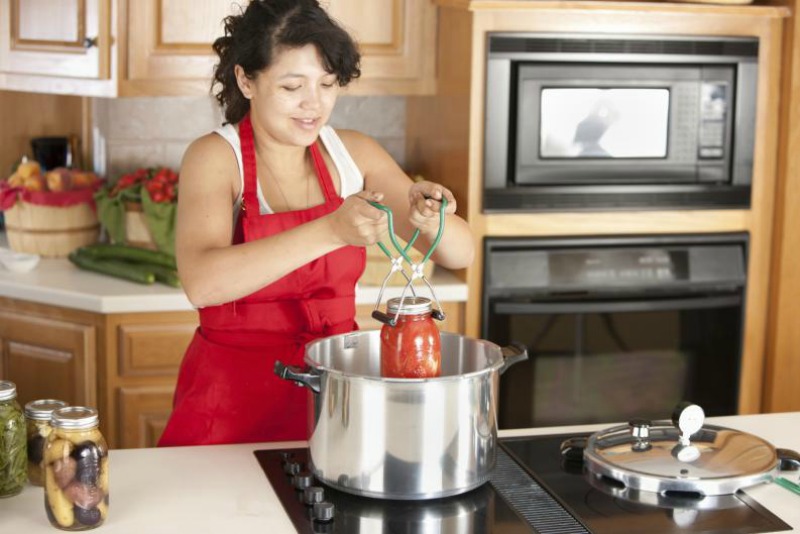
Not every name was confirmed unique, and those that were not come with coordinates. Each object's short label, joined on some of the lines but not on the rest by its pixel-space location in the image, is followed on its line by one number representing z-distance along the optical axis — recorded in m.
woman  2.00
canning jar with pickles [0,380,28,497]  1.58
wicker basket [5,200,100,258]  3.30
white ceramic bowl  3.17
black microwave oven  3.03
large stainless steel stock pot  1.56
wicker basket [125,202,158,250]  3.26
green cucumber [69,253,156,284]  3.05
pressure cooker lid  1.66
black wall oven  3.10
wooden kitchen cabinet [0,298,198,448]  3.00
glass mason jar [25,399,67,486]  1.63
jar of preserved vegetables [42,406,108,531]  1.47
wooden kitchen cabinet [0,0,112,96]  3.11
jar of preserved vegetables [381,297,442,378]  1.61
